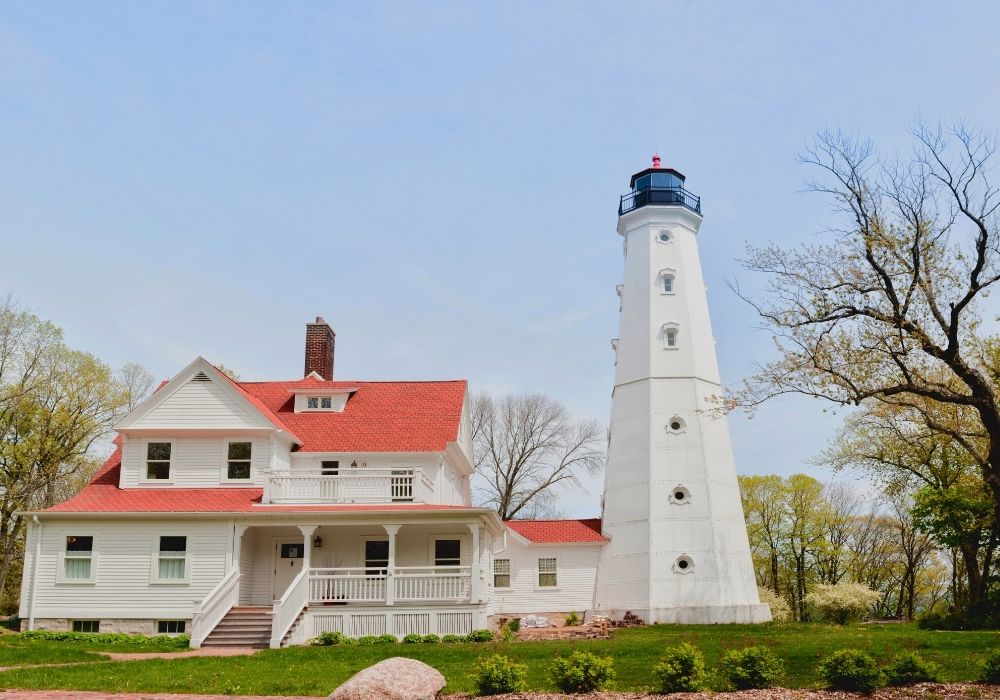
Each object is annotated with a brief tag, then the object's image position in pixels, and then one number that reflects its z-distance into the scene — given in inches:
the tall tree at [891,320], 688.4
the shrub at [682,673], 508.7
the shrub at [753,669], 517.3
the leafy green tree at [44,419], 1379.2
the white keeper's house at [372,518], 896.9
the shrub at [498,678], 507.5
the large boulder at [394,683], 452.1
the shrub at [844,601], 1267.2
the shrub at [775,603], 1349.7
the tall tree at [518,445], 1834.4
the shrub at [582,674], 511.5
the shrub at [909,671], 515.8
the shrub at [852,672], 502.3
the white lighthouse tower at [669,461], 1154.0
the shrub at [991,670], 519.8
